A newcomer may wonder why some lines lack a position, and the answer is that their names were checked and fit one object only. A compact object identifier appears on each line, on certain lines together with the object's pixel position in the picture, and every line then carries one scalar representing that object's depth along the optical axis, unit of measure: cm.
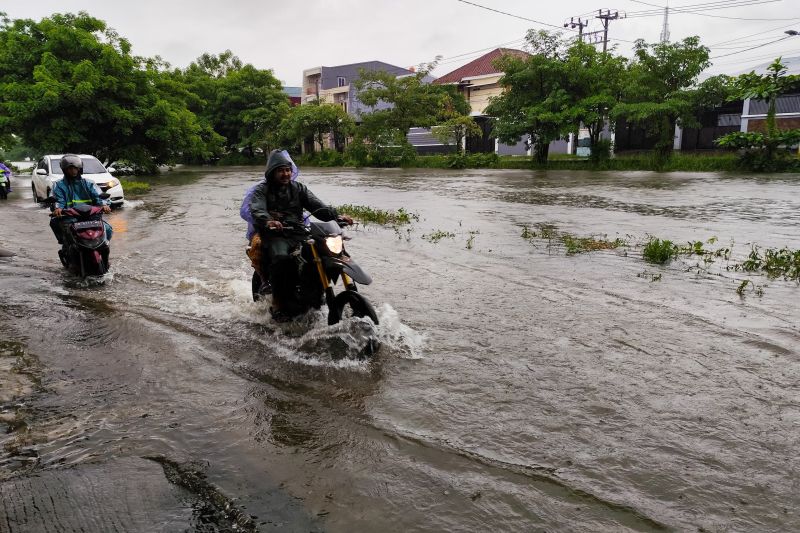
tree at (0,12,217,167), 2514
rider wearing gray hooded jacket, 507
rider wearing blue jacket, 751
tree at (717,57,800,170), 2370
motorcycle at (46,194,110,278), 752
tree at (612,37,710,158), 2692
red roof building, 4825
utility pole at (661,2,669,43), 4188
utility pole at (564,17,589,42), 4184
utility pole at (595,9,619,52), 4050
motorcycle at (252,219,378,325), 462
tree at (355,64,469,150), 3994
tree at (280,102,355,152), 4388
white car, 1521
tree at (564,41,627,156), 2859
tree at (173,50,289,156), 4988
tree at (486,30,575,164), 2956
